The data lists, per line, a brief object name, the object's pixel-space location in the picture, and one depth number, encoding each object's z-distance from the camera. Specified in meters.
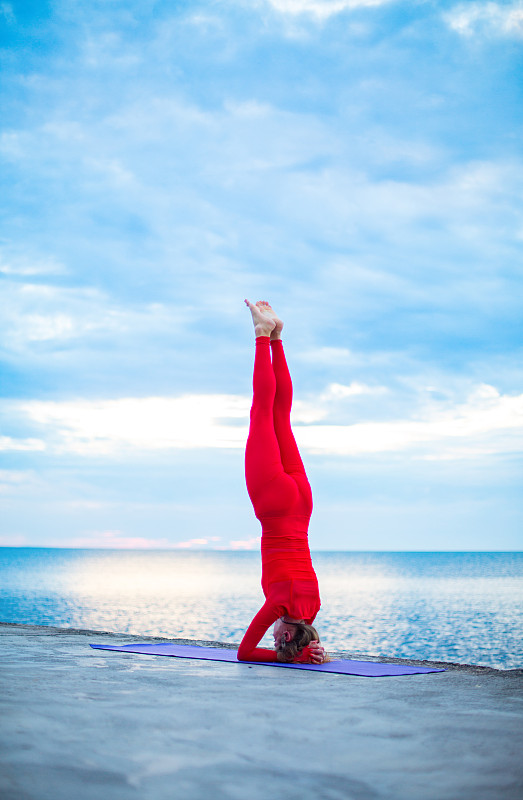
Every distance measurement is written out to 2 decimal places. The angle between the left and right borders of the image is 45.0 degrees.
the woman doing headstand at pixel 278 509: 4.92
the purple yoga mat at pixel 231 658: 4.45
